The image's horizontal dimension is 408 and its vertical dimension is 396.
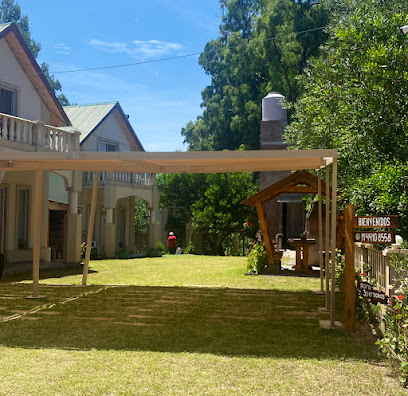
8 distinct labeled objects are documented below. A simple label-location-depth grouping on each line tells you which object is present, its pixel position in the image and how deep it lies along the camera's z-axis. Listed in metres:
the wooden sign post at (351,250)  6.92
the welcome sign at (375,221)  6.47
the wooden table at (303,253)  15.05
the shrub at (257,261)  14.67
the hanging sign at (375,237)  6.37
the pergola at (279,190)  13.87
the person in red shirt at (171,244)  28.44
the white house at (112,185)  23.42
